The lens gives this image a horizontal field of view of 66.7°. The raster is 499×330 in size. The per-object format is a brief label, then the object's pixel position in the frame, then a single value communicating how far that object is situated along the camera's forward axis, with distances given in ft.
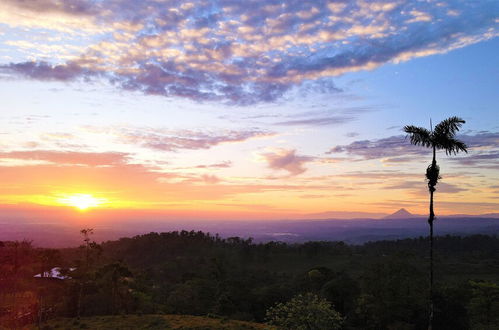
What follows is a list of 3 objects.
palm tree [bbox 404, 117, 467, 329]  82.23
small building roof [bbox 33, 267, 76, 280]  187.32
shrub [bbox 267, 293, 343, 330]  73.56
